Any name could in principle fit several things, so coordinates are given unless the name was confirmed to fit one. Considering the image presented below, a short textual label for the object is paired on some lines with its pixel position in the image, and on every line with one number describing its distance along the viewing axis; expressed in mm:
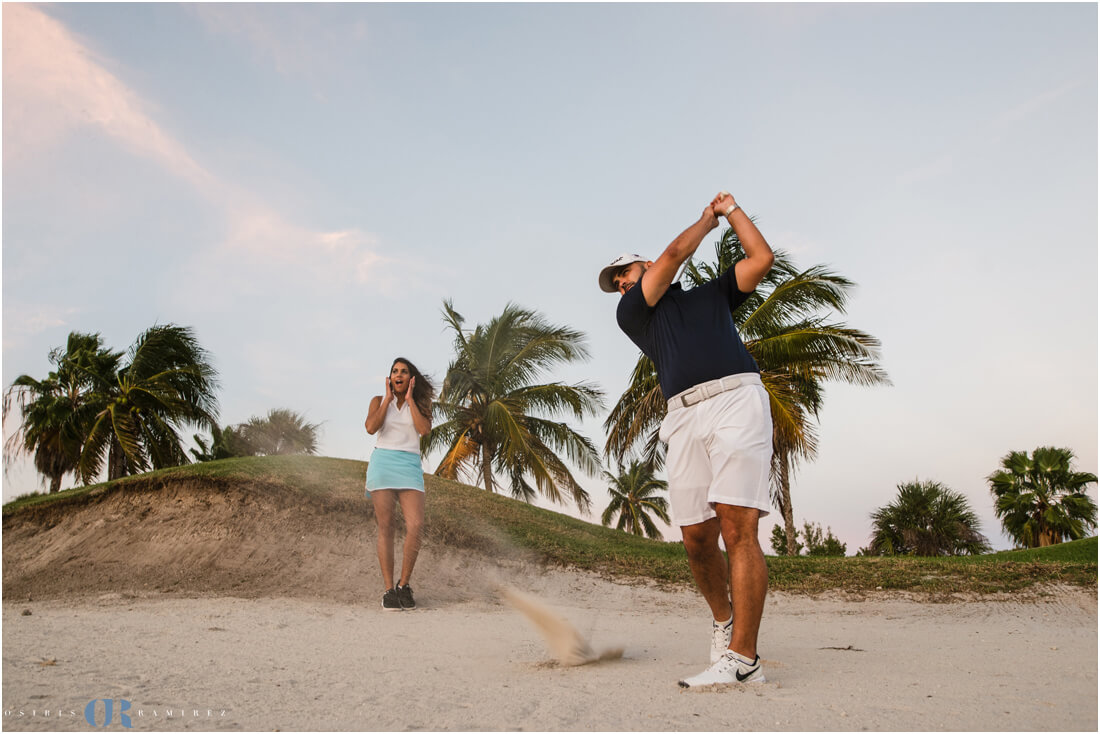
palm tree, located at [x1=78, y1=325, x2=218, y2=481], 23047
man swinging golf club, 3131
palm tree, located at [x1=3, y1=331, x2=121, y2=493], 25219
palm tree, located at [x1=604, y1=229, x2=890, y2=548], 16875
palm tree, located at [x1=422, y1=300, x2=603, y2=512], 22766
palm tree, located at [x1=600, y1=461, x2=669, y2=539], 51000
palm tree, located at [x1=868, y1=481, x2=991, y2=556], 28000
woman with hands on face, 6121
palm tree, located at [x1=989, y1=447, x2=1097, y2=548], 23812
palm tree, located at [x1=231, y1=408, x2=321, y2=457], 34156
